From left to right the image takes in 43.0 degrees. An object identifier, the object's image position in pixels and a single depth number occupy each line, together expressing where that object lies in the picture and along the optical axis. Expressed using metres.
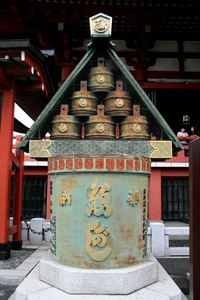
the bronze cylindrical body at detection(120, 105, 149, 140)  4.46
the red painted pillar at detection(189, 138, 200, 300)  2.33
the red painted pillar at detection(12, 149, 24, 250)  7.89
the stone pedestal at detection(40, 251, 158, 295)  3.45
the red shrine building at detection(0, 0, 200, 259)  6.79
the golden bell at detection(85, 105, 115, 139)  4.46
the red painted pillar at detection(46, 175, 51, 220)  10.15
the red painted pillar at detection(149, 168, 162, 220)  9.62
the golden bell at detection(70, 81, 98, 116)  4.52
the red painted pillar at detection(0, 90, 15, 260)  6.63
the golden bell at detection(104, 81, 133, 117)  4.54
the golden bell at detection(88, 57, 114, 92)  4.58
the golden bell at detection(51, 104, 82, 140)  4.51
